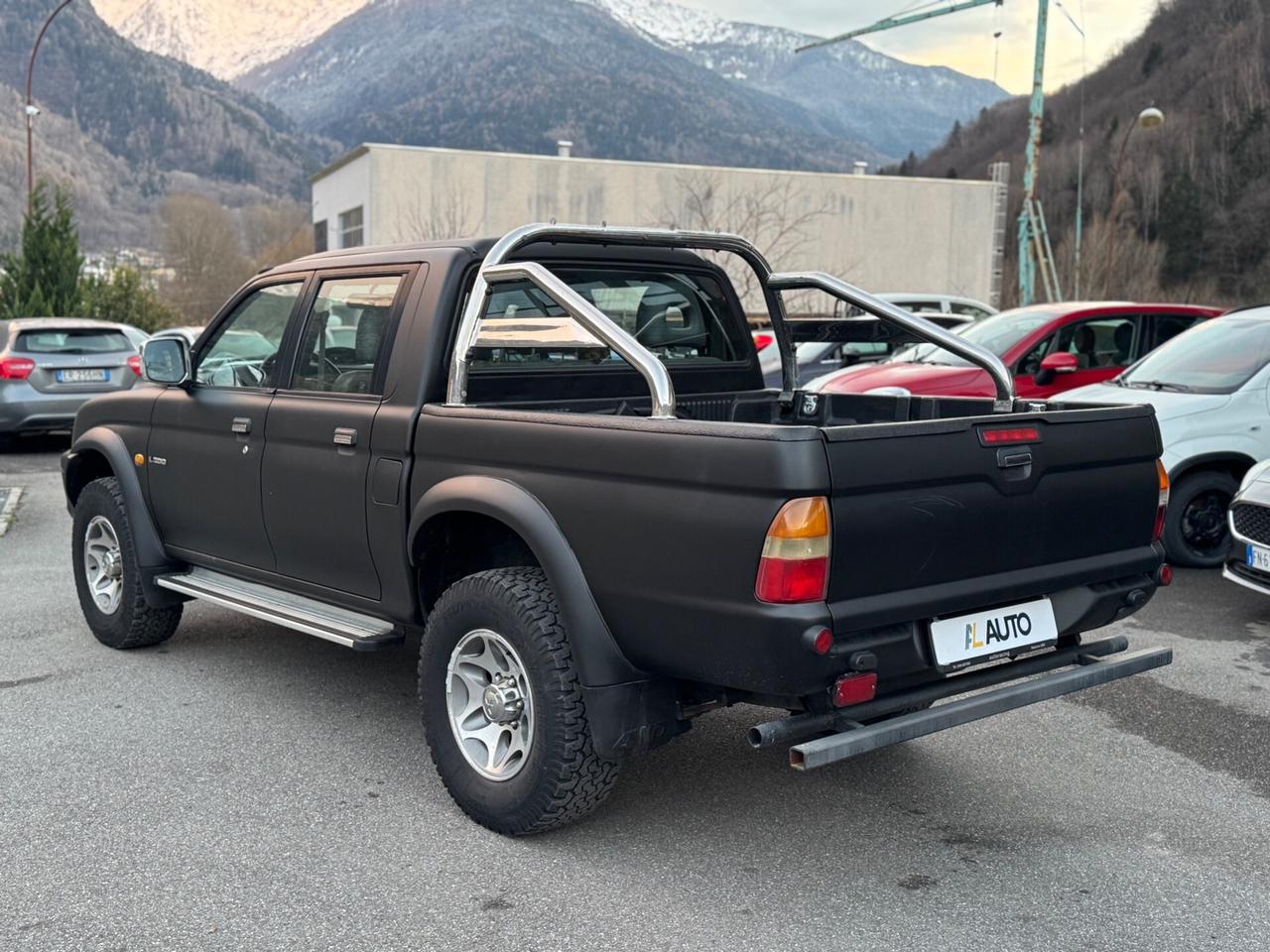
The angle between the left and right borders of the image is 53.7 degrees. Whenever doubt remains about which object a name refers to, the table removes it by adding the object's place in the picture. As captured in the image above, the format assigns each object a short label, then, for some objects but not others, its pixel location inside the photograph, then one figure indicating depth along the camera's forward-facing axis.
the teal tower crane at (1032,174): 24.33
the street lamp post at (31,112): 25.87
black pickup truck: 3.32
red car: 10.24
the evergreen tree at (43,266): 22.97
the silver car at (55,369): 13.34
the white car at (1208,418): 8.10
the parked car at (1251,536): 6.42
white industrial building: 53.97
